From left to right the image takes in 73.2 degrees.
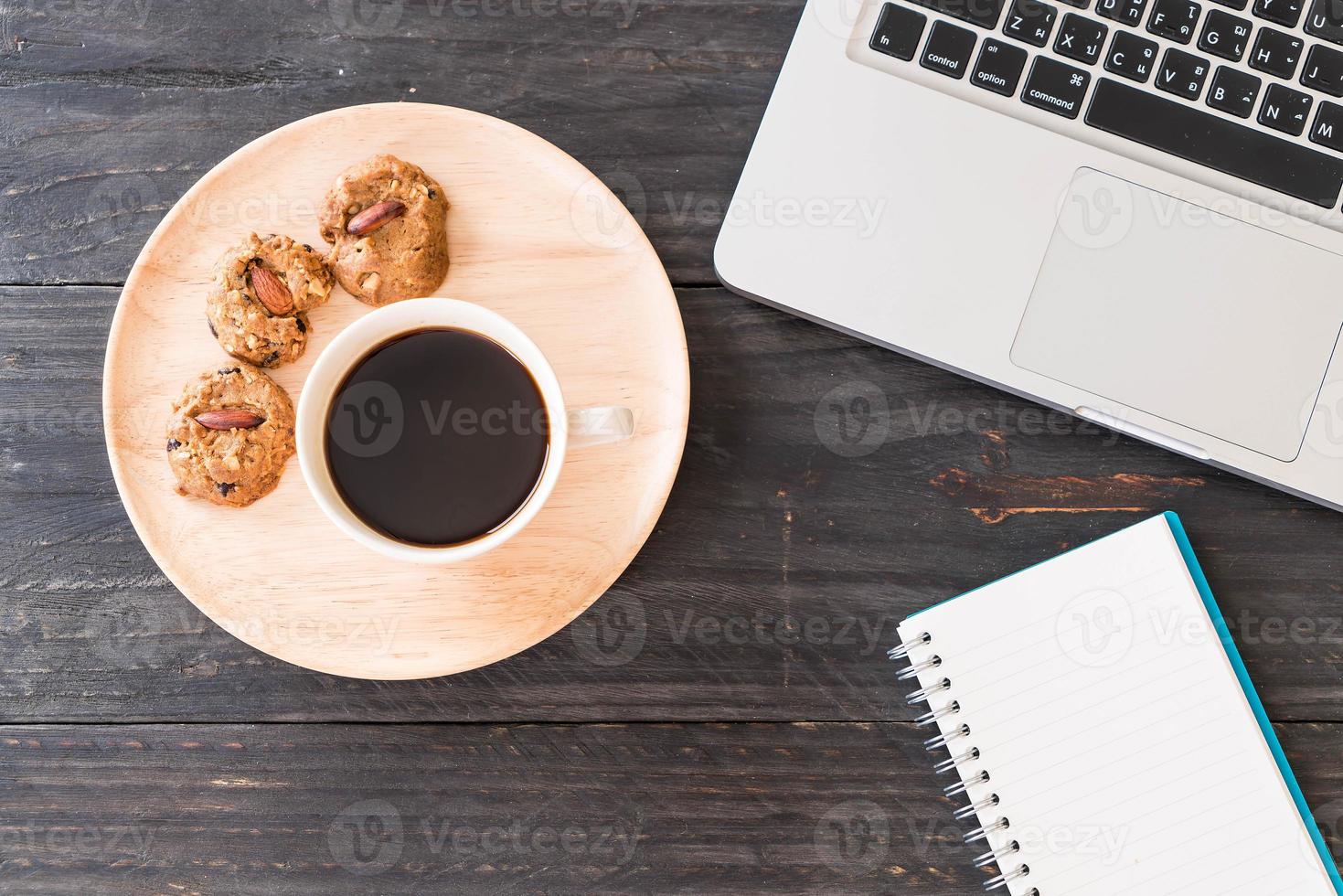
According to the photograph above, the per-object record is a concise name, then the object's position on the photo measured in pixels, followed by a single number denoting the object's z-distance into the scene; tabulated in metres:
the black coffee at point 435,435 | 0.73
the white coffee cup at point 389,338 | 0.67
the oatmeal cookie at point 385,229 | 0.75
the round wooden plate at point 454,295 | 0.76
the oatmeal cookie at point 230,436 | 0.74
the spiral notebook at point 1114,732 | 0.80
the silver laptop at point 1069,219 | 0.77
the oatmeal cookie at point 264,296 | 0.75
